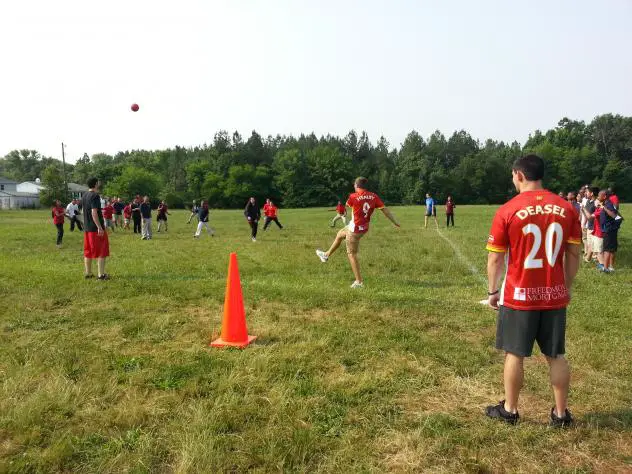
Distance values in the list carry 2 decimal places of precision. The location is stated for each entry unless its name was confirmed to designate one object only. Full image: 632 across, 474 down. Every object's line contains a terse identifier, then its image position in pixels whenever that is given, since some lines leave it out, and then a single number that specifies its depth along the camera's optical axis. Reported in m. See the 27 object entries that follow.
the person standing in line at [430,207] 23.56
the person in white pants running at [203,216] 19.16
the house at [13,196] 85.31
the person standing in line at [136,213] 20.19
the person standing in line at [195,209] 27.58
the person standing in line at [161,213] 21.72
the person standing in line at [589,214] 11.03
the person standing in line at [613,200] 9.77
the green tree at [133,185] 88.75
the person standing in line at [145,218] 18.34
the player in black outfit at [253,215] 17.64
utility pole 65.31
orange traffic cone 5.16
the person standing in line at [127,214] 23.00
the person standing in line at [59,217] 15.85
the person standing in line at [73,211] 19.47
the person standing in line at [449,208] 23.51
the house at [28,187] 102.95
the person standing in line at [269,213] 21.72
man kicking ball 8.41
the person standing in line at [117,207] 22.39
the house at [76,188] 98.24
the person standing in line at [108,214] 20.89
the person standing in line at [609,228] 9.70
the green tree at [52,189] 70.62
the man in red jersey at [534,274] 3.20
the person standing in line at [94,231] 8.66
